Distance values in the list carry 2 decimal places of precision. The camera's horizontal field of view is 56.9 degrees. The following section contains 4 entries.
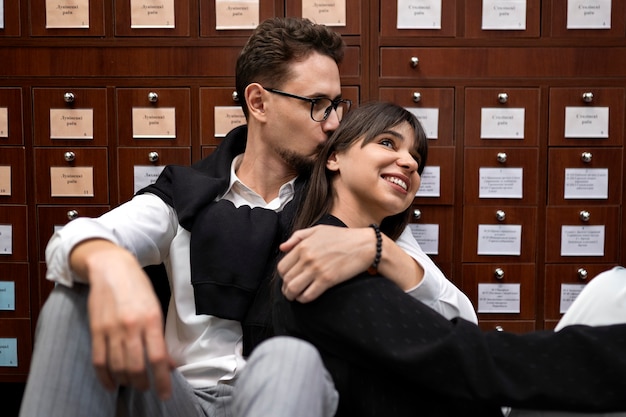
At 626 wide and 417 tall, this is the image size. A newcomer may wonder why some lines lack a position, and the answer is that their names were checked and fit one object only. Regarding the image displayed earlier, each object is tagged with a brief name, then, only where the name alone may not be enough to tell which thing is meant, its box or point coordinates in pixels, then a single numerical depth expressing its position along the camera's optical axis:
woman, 1.00
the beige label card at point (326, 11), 1.89
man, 0.94
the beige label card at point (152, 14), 1.90
